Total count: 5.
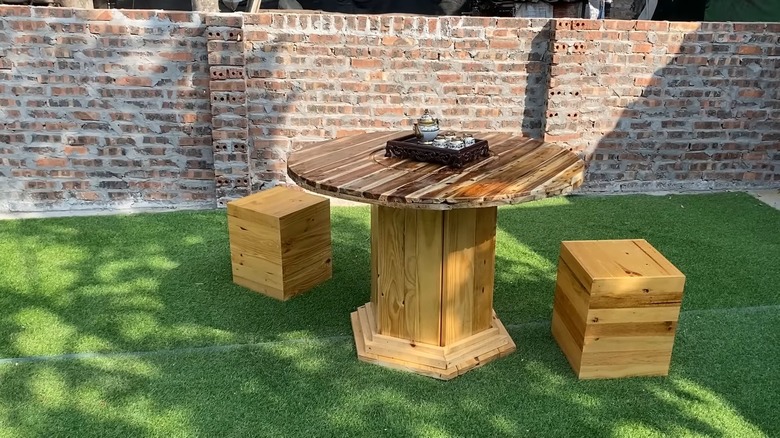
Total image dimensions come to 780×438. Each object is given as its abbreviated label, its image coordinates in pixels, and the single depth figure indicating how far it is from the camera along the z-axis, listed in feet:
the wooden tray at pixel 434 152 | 8.04
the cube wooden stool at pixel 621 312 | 7.74
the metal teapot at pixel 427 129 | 8.79
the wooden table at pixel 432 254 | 7.59
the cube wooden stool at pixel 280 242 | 10.00
